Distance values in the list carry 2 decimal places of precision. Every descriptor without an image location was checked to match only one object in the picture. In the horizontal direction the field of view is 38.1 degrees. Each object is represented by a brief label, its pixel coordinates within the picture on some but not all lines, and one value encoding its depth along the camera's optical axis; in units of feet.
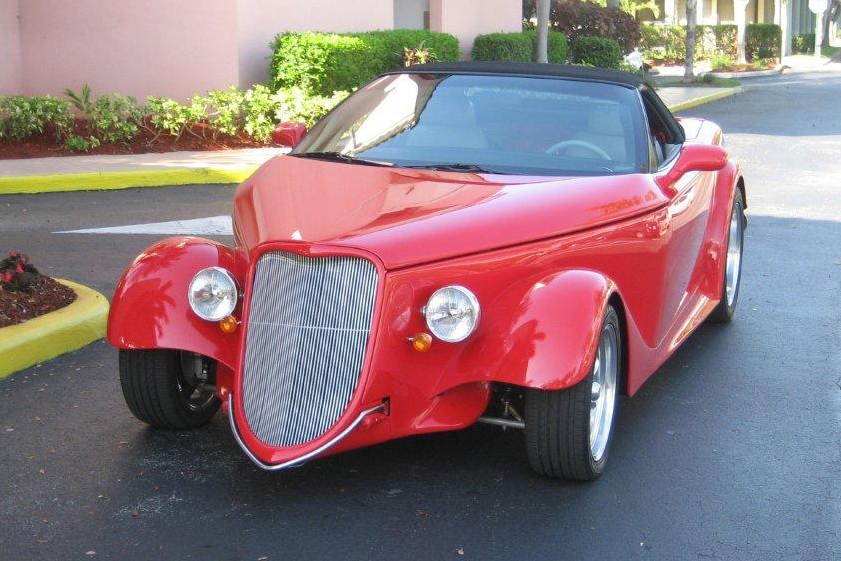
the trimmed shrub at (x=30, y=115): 46.80
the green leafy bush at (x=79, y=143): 47.21
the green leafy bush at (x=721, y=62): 134.22
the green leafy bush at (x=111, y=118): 48.21
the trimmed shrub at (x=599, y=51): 94.68
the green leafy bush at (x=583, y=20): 100.71
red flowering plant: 21.86
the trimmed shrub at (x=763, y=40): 159.43
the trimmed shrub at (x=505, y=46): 77.30
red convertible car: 14.11
